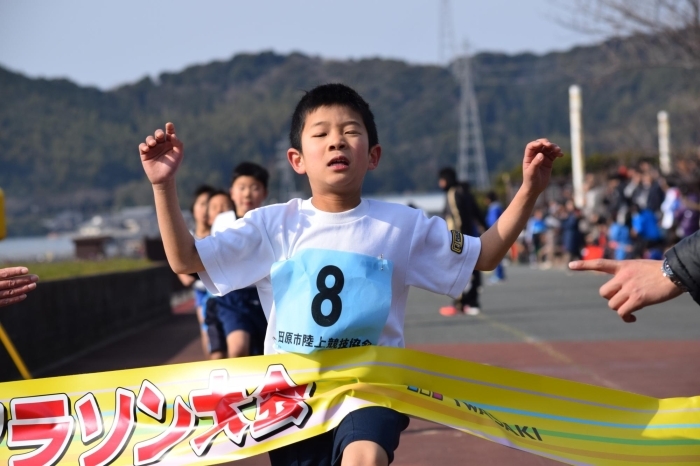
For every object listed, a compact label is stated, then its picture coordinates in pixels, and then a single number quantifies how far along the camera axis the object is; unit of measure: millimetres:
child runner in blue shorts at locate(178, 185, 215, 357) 17344
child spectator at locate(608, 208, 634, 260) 47906
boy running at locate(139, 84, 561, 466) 8094
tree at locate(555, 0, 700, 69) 42375
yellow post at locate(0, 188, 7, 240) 18484
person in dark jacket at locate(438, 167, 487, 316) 29670
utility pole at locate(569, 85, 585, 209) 82312
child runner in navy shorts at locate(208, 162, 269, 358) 14828
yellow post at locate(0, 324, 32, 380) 17969
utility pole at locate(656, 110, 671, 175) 63881
